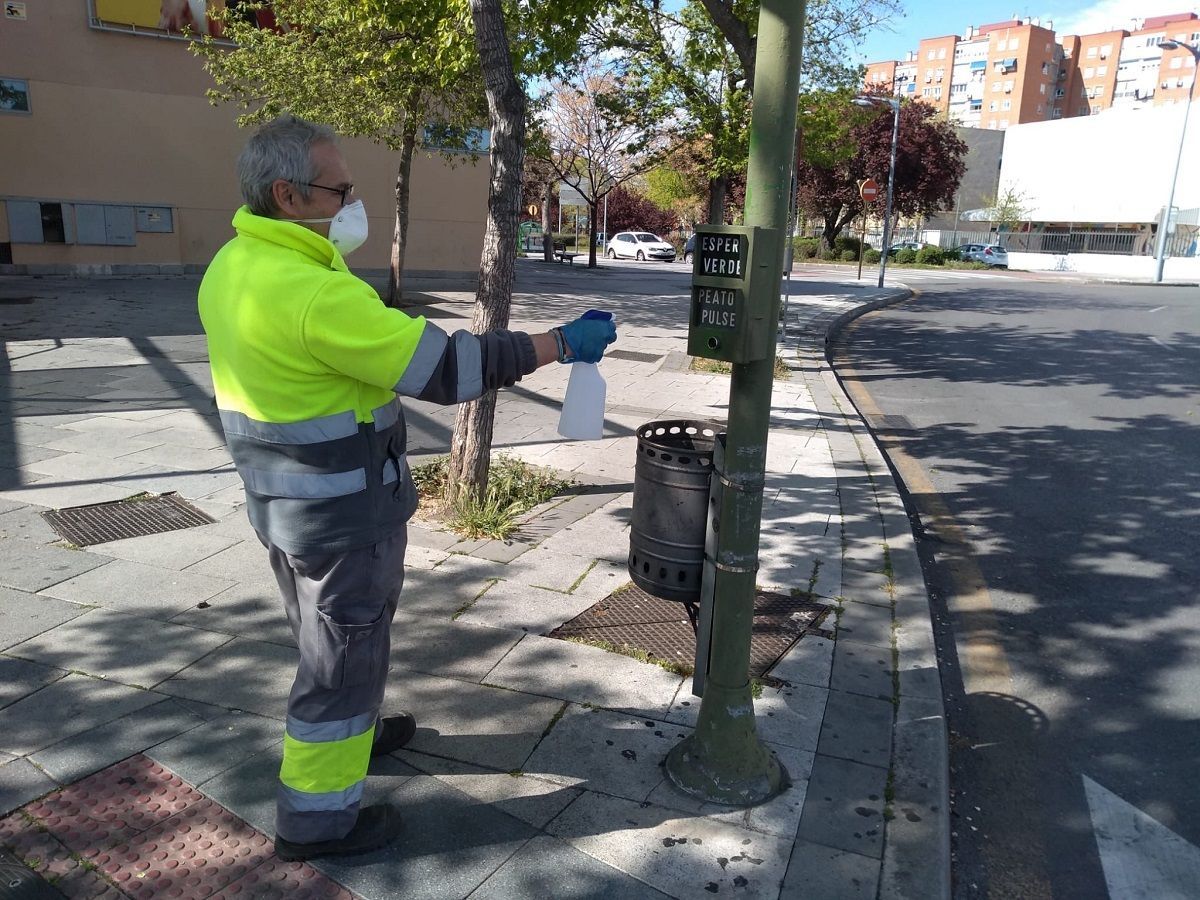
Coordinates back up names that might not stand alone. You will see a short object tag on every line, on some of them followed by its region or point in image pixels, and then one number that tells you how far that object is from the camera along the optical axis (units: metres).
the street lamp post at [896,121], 21.95
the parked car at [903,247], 49.26
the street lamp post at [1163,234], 34.62
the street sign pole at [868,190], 20.20
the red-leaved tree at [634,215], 54.09
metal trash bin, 2.96
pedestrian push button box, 2.51
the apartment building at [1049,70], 91.75
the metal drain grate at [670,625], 3.91
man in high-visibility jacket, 2.22
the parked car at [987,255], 45.44
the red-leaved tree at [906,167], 44.78
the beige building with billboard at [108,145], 17.69
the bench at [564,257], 34.68
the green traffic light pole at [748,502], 2.53
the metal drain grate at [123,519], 4.88
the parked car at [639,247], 41.97
